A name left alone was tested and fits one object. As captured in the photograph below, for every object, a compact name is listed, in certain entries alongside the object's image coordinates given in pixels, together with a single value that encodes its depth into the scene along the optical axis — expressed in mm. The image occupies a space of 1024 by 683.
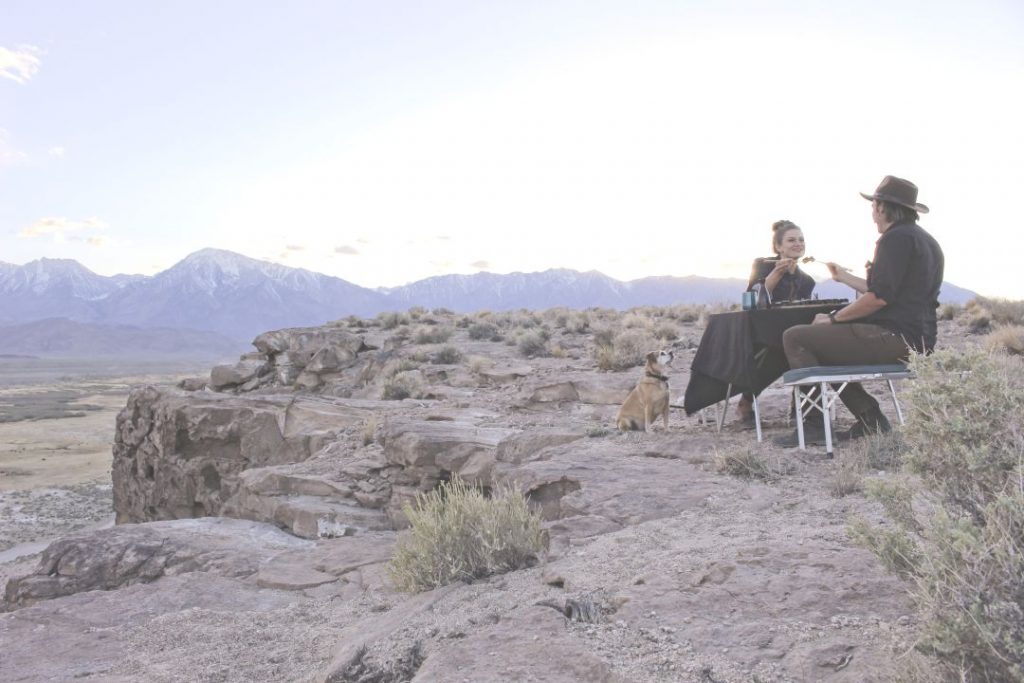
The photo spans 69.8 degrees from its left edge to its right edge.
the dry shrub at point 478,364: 14266
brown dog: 7043
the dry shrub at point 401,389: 14023
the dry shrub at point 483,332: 19825
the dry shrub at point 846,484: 4465
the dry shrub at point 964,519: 1927
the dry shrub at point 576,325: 19312
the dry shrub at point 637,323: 17391
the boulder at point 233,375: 18628
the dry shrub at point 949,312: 15945
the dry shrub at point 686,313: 20328
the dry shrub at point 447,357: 16734
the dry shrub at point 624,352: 12477
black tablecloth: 6090
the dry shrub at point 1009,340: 10625
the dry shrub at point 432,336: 19297
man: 5117
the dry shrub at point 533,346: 16484
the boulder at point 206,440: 11000
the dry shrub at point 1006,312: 13977
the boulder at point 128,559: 6270
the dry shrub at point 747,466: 5215
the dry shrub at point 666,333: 16188
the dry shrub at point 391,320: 23141
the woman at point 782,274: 6281
